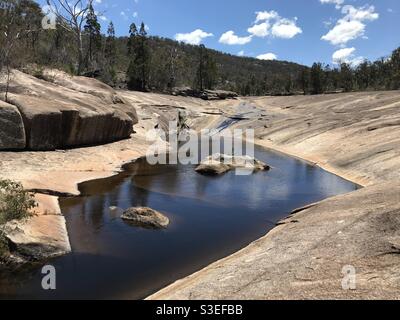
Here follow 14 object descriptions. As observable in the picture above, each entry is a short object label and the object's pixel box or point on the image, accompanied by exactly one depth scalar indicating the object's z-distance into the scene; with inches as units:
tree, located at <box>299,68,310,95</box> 4621.1
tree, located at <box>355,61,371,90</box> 4401.1
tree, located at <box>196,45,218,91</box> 4347.9
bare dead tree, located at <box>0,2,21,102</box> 1220.4
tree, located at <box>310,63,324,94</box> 4383.4
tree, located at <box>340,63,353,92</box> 4418.8
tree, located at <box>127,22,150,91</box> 3609.7
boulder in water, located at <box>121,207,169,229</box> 759.1
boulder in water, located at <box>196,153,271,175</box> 1264.8
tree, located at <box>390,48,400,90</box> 3966.5
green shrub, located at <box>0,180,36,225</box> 613.6
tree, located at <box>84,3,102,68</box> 3683.6
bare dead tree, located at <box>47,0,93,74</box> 2244.1
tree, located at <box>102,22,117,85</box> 4141.7
